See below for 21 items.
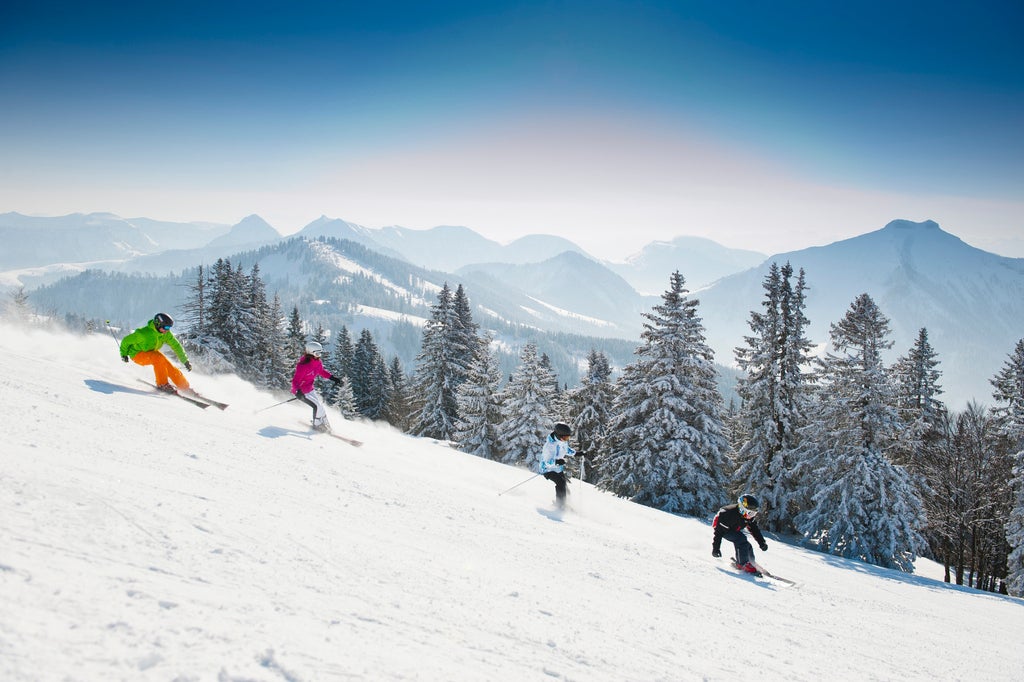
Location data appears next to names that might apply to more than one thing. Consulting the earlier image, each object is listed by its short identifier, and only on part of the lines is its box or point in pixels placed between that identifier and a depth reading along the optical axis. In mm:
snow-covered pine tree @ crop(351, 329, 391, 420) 48656
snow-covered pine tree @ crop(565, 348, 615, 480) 36531
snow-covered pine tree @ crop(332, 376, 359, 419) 39531
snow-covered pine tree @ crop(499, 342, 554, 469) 30625
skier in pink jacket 12422
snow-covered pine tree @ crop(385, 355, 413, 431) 50438
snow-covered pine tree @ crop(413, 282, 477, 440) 36178
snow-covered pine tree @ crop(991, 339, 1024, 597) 22780
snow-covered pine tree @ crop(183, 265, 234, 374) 31875
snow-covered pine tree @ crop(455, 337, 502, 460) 32875
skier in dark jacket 10055
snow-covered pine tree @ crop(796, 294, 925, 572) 21797
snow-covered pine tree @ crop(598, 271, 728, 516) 23875
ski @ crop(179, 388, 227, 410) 11719
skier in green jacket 12051
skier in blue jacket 11234
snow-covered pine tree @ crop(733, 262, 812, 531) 25922
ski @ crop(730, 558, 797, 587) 9859
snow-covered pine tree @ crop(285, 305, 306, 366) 48722
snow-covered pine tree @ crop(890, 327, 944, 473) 26484
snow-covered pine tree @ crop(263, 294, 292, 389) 42803
